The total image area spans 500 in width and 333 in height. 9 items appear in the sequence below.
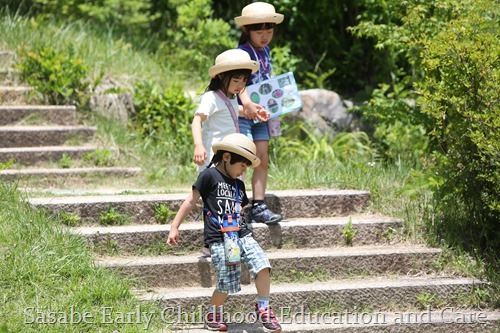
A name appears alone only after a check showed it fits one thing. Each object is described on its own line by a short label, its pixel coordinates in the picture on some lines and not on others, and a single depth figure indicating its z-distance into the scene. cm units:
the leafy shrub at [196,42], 1752
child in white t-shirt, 1046
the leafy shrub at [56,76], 1547
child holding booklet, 1134
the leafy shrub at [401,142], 1482
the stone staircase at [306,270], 1041
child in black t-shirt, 960
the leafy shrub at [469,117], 1091
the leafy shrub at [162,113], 1557
